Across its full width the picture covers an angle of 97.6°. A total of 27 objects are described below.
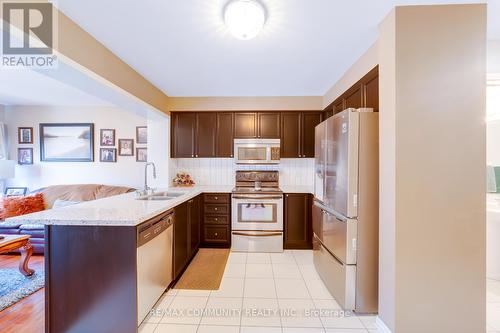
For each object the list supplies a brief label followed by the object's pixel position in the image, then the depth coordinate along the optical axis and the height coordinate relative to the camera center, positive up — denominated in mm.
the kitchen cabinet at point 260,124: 3852 +729
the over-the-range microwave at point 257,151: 3727 +244
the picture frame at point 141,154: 4355 +223
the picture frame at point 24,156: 4367 +182
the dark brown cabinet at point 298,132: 3840 +585
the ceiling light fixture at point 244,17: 1555 +1104
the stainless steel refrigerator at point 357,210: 1936 -401
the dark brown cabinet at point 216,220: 3568 -894
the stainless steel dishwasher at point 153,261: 1732 -860
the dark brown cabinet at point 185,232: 2496 -870
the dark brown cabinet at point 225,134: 3875 +556
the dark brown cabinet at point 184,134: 3922 +560
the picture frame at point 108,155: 4383 +204
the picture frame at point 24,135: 4375 +604
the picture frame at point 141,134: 4371 +624
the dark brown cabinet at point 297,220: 3520 -884
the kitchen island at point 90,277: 1646 -845
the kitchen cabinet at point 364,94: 2133 +808
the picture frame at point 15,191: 4138 -499
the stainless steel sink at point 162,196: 2725 -414
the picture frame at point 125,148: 4387 +344
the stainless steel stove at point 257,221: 3445 -885
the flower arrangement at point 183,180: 4025 -274
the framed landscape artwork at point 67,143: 4367 +443
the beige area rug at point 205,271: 2492 -1359
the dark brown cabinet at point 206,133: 3896 +575
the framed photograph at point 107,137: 4383 +565
